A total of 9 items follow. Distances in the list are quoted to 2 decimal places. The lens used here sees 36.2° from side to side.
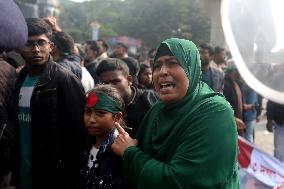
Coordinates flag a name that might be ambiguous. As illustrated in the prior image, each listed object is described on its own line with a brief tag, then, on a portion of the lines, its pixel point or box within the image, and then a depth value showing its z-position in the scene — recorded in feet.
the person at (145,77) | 15.25
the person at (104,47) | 21.77
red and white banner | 12.84
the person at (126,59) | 16.20
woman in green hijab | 5.44
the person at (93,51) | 21.98
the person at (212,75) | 18.44
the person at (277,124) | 16.87
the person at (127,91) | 9.46
